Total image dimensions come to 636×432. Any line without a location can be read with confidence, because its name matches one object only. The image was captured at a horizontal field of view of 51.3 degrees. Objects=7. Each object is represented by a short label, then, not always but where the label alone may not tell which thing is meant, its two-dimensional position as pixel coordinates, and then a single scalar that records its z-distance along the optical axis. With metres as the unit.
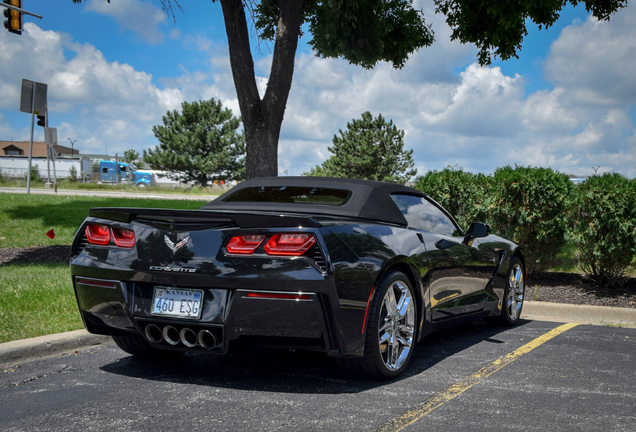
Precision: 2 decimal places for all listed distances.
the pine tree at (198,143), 52.66
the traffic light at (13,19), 15.87
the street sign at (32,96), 17.88
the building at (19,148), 99.38
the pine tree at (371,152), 48.88
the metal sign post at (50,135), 22.02
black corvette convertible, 3.96
